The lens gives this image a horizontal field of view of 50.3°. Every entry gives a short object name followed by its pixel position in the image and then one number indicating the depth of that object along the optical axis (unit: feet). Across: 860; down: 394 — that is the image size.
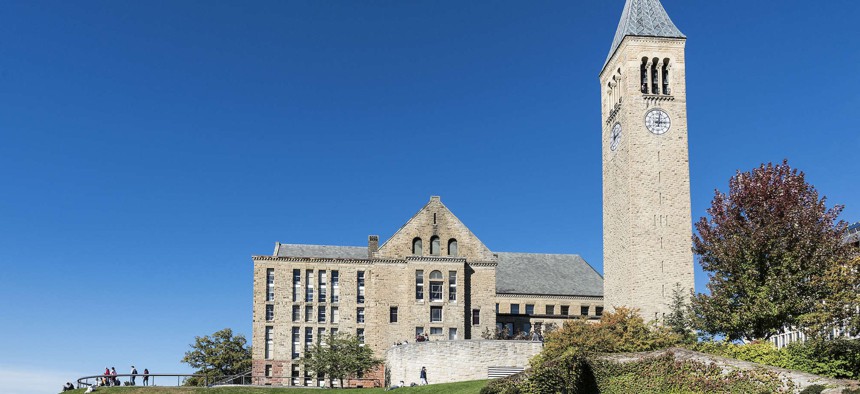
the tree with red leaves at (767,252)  152.05
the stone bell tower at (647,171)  233.96
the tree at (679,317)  190.11
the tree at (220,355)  262.88
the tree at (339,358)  212.64
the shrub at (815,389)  105.19
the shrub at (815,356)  114.83
